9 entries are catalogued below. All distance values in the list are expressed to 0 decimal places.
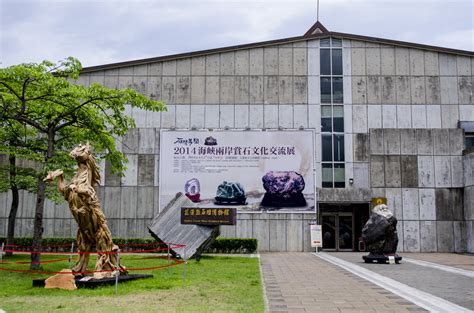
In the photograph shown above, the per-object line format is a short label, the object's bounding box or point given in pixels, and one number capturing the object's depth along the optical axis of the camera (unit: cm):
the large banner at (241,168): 2619
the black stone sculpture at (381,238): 1853
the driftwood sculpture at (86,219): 1147
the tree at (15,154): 1751
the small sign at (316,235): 2516
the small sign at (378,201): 2564
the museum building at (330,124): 2609
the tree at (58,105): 1362
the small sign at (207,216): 1853
